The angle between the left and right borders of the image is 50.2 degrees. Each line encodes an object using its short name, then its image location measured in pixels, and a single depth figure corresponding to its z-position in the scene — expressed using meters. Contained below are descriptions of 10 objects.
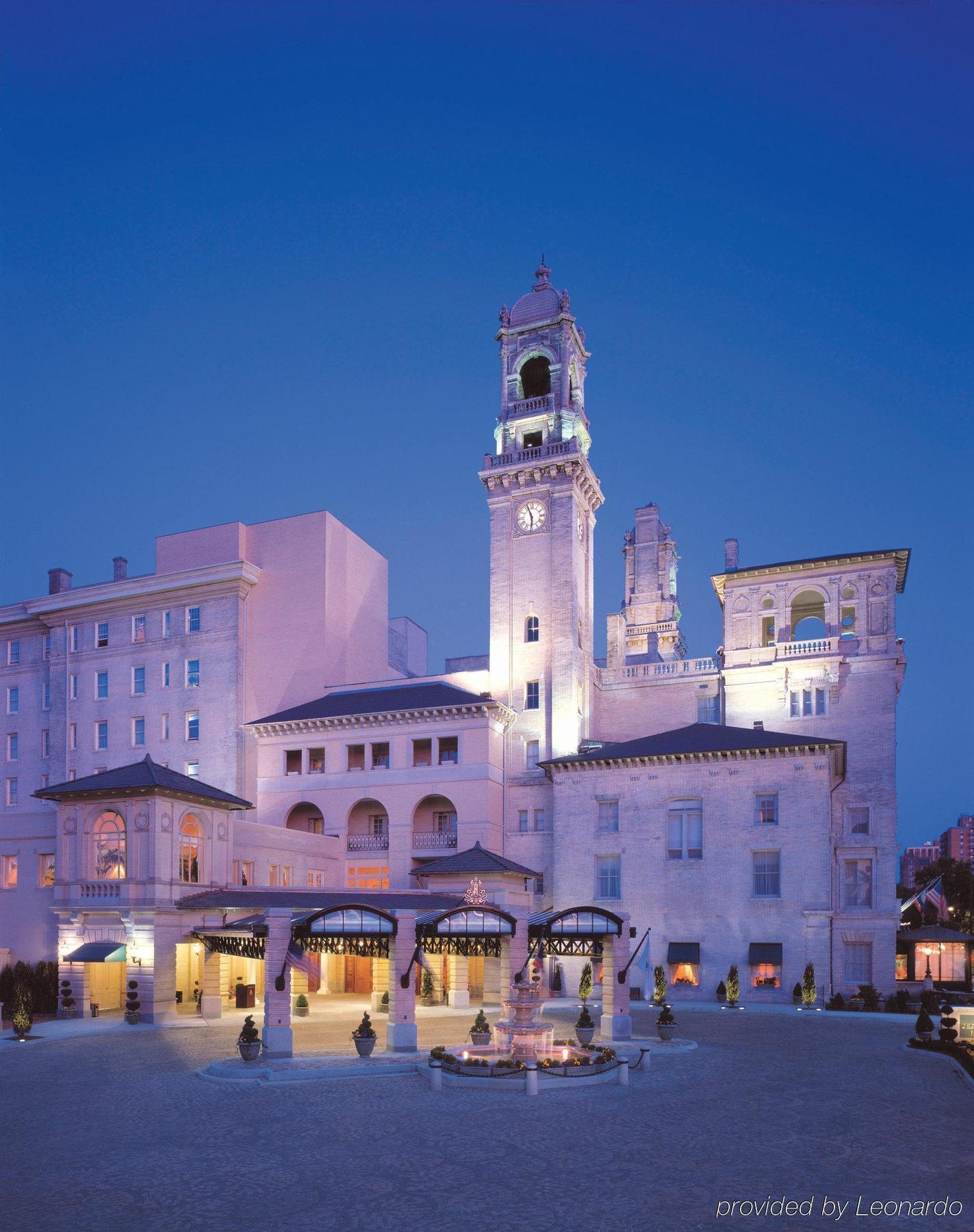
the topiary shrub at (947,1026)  33.19
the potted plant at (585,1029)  31.53
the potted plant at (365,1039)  30.28
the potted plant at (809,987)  49.59
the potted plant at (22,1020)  35.58
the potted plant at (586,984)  47.78
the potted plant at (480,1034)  32.19
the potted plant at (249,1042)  28.94
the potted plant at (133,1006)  41.44
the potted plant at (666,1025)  34.09
